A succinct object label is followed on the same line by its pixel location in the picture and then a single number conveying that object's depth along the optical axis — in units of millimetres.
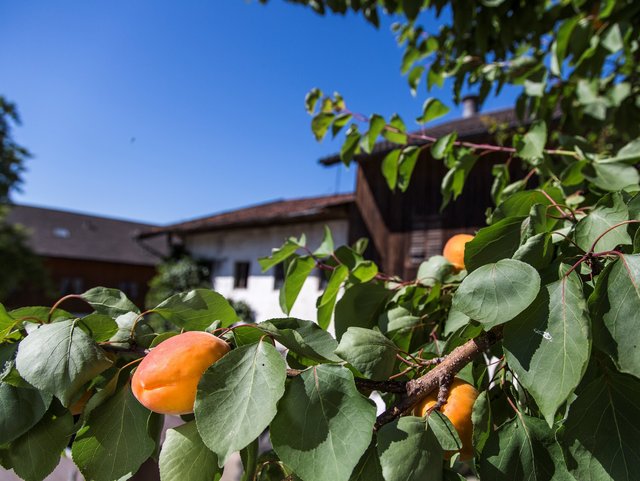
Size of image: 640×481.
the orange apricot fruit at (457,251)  979
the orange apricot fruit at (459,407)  592
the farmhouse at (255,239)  9312
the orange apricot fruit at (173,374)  492
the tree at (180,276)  12430
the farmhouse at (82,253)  21078
